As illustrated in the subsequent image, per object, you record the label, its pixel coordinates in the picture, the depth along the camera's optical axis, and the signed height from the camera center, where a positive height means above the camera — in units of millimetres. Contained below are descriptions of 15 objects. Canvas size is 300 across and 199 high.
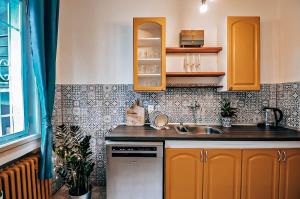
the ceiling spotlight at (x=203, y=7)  1734 +817
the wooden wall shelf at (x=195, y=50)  2219 +539
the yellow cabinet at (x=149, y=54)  2084 +461
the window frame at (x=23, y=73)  1644 +189
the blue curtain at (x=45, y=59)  1591 +321
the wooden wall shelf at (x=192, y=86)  2245 +96
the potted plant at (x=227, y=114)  2236 -245
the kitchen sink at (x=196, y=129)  2194 -429
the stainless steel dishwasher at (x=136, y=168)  1773 -713
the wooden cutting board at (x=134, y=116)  2318 -278
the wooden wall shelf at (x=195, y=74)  2152 +235
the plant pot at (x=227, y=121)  2238 -338
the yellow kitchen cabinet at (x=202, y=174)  1786 -776
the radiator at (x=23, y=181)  1310 -680
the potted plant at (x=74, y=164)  1816 -715
